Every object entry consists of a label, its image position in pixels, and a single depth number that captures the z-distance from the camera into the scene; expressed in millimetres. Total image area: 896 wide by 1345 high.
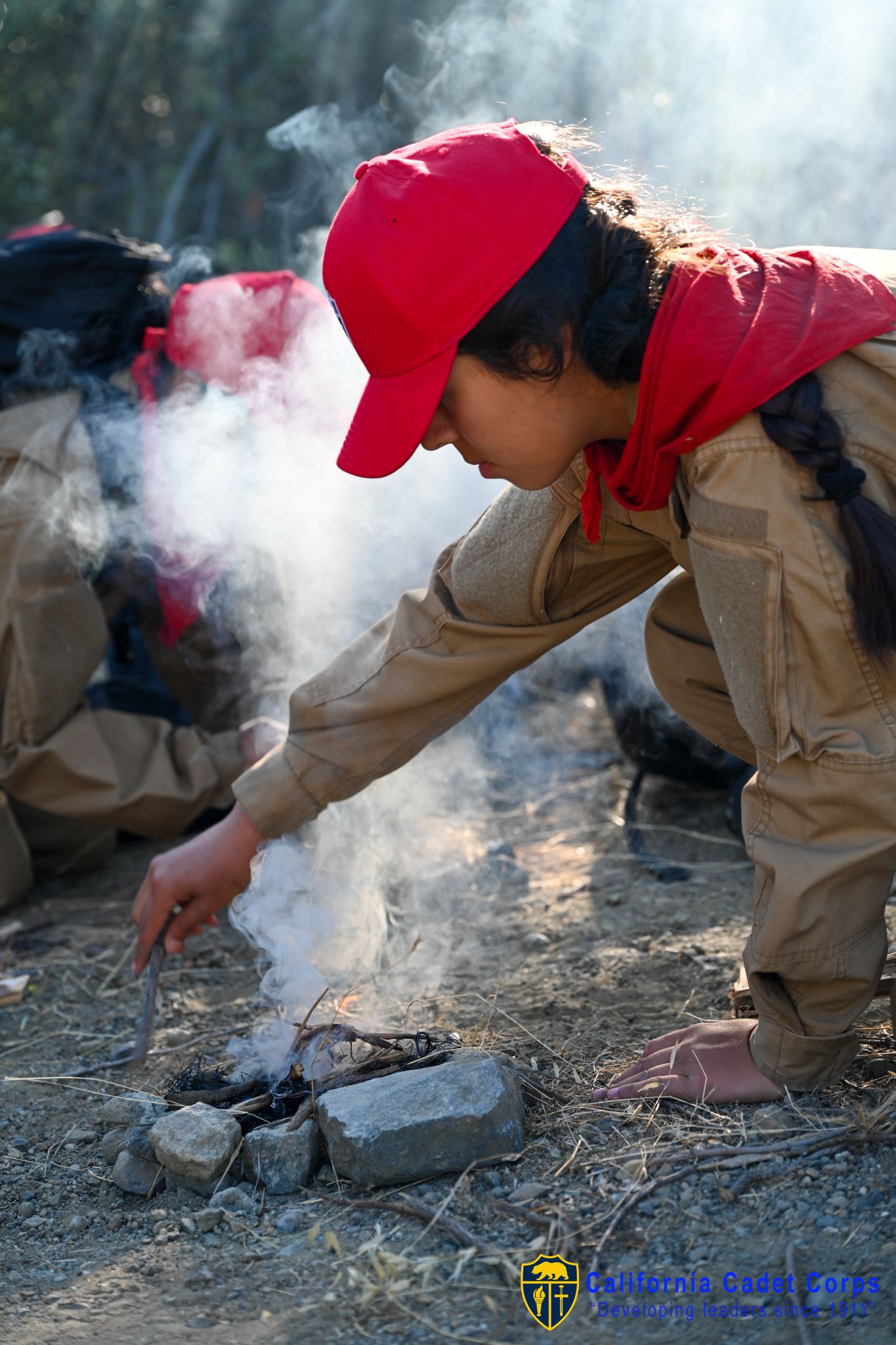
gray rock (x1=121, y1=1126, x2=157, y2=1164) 1971
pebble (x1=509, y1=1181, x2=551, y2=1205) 1732
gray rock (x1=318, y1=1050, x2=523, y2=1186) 1802
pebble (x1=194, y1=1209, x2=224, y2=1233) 1796
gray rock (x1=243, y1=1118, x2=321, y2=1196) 1865
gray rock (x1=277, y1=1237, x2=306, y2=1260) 1694
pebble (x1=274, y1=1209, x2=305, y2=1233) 1761
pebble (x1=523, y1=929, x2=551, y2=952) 2850
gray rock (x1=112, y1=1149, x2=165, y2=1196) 1947
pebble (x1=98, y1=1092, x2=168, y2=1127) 2098
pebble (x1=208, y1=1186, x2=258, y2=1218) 1823
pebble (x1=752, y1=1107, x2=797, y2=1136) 1815
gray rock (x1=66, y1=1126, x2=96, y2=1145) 2154
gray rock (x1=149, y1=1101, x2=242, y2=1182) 1881
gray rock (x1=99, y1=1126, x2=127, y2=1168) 2074
